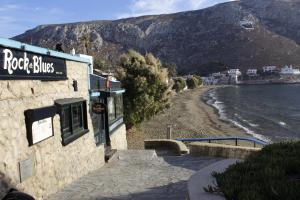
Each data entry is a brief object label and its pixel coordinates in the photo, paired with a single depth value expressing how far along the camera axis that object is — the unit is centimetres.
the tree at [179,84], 6597
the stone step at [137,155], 970
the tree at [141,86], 1774
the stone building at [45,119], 468
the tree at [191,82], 8115
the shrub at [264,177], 280
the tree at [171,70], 8339
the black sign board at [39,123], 513
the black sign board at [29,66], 461
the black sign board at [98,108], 827
